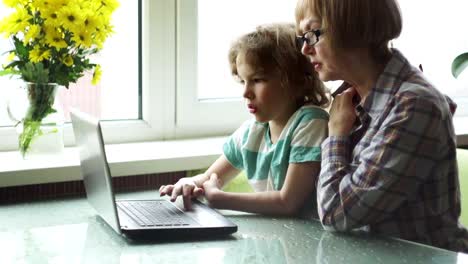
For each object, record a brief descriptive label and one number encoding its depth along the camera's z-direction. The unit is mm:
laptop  2472
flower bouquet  2971
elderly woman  2455
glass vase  3041
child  2723
